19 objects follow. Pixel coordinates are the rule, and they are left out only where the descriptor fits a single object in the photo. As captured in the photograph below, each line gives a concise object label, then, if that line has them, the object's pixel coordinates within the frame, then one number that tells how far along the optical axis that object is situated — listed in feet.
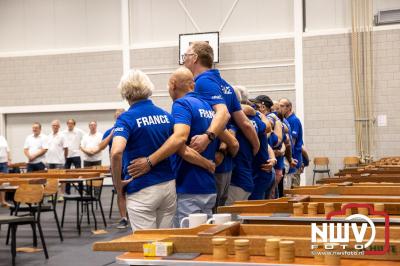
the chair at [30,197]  16.88
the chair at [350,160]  36.74
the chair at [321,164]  37.78
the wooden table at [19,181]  20.25
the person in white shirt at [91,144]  32.96
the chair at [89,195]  22.60
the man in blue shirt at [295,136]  21.67
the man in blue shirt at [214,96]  10.28
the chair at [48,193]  19.24
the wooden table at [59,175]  23.59
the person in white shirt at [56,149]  35.70
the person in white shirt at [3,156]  33.30
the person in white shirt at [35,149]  33.86
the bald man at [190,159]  9.72
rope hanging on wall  37.88
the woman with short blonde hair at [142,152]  9.86
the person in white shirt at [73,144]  36.37
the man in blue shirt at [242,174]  12.04
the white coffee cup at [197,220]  6.54
